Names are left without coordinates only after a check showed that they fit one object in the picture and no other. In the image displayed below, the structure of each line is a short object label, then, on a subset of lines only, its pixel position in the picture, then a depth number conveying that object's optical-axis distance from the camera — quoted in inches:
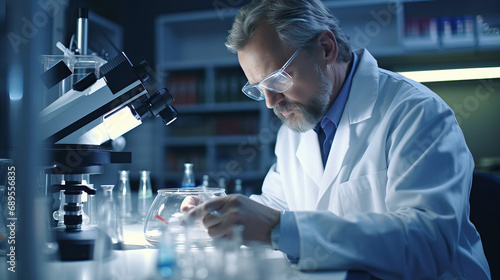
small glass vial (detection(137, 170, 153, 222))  67.3
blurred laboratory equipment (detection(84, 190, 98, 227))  48.8
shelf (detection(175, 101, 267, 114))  143.2
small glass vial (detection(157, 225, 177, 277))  26.7
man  35.8
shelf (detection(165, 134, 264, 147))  143.3
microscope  38.8
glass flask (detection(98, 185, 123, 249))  34.1
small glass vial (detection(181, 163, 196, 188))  72.0
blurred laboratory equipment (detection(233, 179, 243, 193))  89.7
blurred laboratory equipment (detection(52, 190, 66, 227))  48.1
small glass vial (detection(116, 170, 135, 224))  65.7
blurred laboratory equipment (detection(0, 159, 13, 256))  36.1
